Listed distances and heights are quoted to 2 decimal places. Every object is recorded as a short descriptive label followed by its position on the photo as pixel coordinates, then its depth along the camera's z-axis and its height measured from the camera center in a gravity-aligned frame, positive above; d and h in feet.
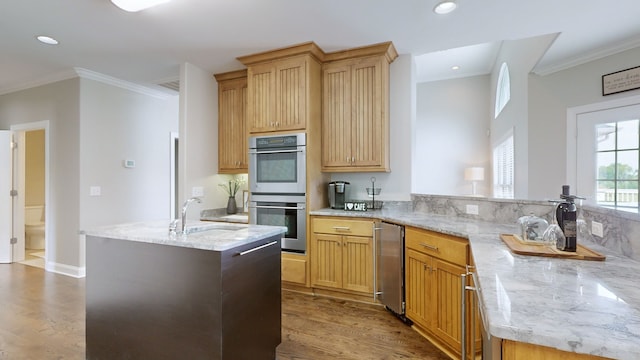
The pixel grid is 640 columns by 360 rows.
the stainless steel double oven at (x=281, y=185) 10.62 -0.20
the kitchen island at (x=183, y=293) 5.24 -2.09
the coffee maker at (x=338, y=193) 11.14 -0.50
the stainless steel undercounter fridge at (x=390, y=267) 8.59 -2.53
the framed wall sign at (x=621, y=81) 10.13 +3.32
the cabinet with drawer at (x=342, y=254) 9.77 -2.43
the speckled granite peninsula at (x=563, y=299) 2.44 -1.21
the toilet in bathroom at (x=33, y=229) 17.52 -2.79
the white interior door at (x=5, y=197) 14.76 -0.84
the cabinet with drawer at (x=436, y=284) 6.58 -2.50
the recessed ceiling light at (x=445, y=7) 7.66 +4.37
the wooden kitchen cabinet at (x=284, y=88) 10.51 +3.21
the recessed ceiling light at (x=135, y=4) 7.00 +4.00
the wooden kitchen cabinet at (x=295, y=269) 10.60 -3.09
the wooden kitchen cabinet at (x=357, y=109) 10.58 +2.46
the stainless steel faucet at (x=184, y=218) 6.09 -0.78
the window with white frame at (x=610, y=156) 10.61 +0.85
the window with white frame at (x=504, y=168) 15.62 +0.63
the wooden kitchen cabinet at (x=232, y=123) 12.91 +2.40
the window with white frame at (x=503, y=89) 15.88 +4.97
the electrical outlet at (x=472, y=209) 8.79 -0.87
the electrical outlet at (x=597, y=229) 5.40 -0.88
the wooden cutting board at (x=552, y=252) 4.60 -1.13
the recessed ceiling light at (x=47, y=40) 9.74 +4.47
